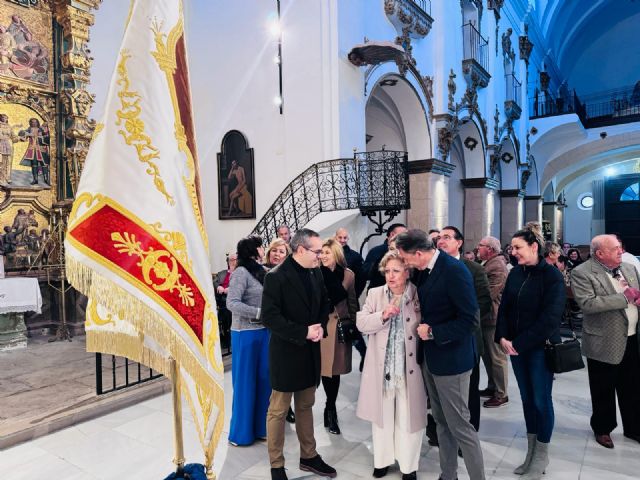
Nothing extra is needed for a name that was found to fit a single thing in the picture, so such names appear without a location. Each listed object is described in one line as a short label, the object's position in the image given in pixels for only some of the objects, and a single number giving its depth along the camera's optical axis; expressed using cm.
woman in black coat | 302
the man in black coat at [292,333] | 290
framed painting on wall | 1010
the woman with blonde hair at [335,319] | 375
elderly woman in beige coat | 299
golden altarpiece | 755
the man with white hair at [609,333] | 348
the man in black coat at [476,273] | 377
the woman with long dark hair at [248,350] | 366
